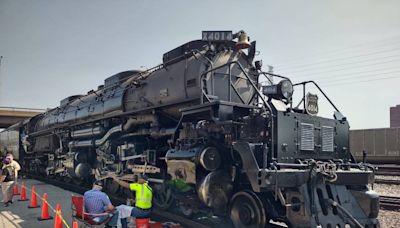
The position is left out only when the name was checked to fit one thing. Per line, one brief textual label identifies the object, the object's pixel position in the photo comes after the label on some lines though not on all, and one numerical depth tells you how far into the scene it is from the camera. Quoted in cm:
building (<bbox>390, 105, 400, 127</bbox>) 6831
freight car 2425
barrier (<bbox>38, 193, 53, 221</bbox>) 824
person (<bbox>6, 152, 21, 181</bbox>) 1134
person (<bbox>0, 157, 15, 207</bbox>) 1059
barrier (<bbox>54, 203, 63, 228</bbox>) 638
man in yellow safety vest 646
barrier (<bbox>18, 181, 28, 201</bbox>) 1143
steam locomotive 566
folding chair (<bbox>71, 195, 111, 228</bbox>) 603
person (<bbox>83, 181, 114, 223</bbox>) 615
